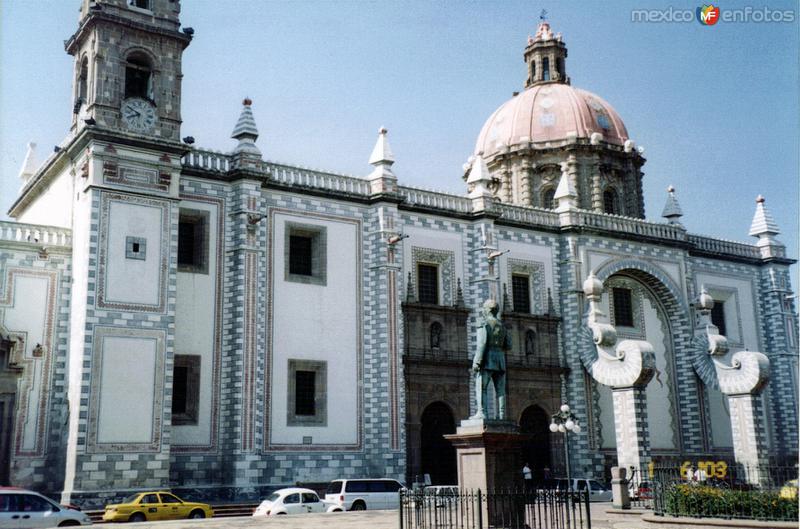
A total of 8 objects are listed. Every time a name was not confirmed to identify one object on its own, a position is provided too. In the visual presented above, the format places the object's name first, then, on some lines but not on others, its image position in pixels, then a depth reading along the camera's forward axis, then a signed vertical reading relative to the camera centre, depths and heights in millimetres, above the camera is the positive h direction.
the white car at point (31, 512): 20391 -1056
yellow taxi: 23391 -1201
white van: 27109 -1052
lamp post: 30156 +1210
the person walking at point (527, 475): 33344 -703
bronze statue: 18969 +2043
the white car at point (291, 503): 25562 -1201
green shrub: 17328 -999
